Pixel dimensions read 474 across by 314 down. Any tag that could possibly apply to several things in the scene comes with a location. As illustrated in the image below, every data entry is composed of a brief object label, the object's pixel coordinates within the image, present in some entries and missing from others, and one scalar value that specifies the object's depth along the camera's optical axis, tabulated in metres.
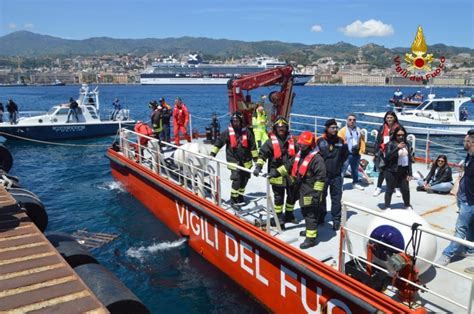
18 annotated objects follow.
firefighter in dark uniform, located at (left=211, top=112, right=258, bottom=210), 7.04
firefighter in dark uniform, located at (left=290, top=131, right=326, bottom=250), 5.41
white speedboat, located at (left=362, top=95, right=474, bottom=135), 23.50
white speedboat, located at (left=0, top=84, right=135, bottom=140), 23.75
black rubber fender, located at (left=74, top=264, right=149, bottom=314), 4.39
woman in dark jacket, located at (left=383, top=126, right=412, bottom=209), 6.34
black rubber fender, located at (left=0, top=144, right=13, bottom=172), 12.10
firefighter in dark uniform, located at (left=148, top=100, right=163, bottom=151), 12.00
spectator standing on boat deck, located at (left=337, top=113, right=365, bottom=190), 7.97
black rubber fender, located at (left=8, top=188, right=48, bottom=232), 6.66
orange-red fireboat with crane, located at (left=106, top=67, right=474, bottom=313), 4.26
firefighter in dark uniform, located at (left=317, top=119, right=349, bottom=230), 6.08
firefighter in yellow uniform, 9.58
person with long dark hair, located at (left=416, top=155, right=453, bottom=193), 7.87
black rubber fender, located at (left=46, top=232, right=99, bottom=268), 5.44
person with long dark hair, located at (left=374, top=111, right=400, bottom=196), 6.91
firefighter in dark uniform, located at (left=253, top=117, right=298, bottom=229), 6.12
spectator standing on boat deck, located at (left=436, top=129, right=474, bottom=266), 4.77
